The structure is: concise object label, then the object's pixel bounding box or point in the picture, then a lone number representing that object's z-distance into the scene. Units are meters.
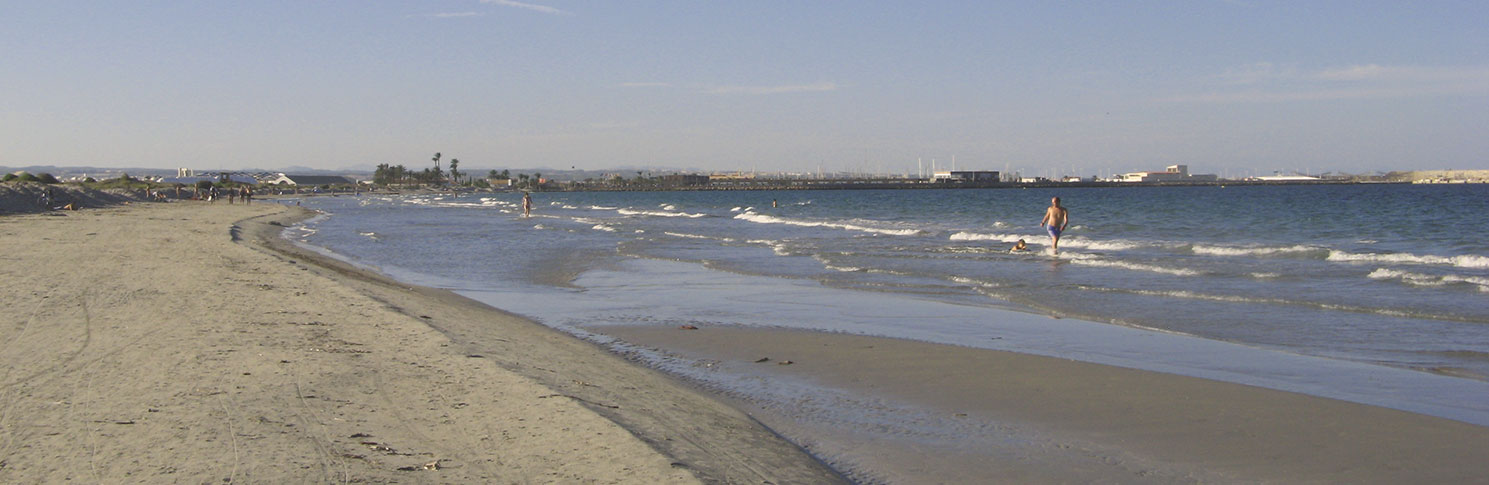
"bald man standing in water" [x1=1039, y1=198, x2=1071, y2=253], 23.52
